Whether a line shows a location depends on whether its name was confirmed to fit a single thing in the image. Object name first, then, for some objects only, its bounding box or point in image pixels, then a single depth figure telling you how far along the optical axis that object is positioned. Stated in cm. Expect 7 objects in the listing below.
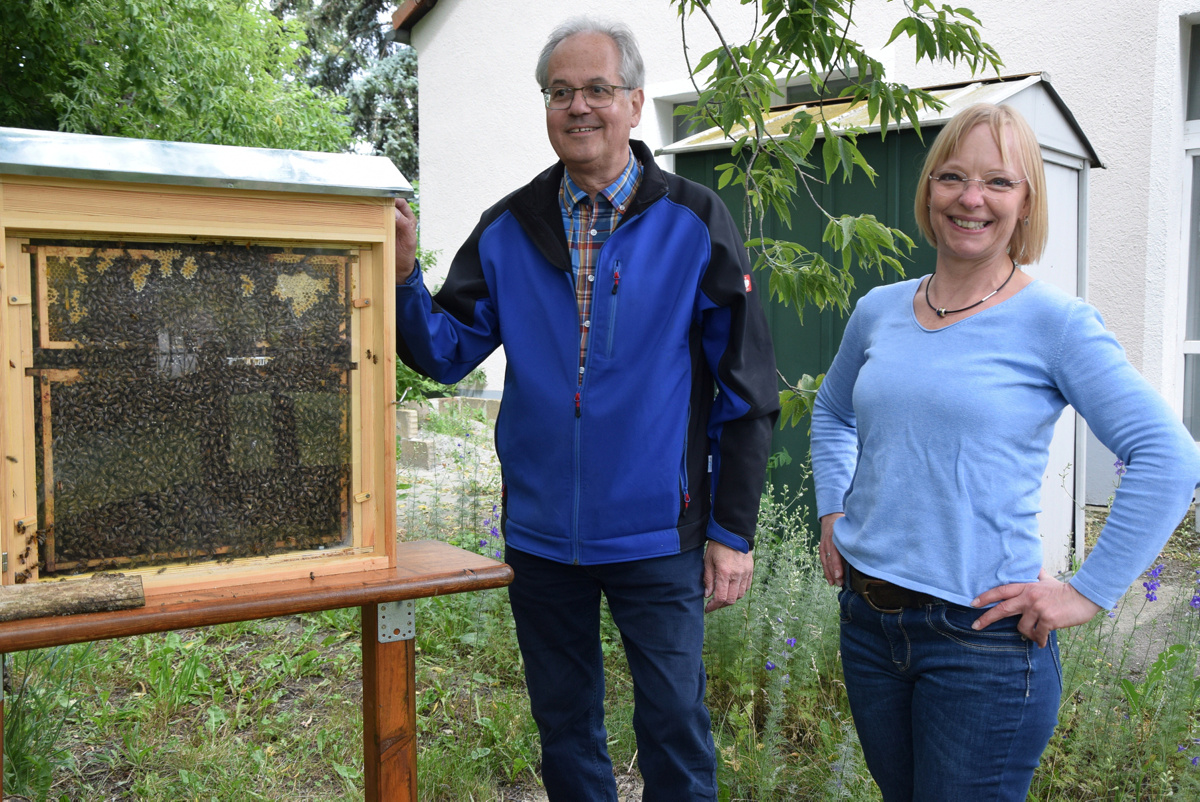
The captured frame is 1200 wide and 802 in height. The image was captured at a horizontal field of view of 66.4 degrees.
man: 224
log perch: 151
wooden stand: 155
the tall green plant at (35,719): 296
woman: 170
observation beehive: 157
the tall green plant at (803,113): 264
